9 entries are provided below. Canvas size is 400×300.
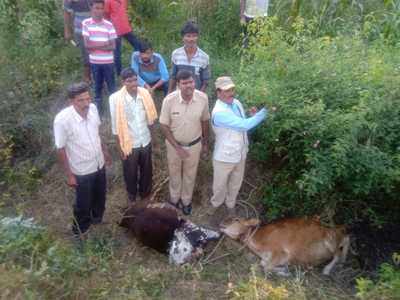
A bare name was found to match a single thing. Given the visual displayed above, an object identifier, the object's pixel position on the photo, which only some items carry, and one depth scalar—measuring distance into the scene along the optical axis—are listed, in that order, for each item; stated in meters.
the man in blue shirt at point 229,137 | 4.65
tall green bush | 4.37
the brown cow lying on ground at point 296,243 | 5.00
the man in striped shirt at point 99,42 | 5.88
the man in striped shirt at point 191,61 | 5.49
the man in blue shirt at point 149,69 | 5.69
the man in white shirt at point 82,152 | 4.57
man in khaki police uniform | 4.88
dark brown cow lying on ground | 5.02
